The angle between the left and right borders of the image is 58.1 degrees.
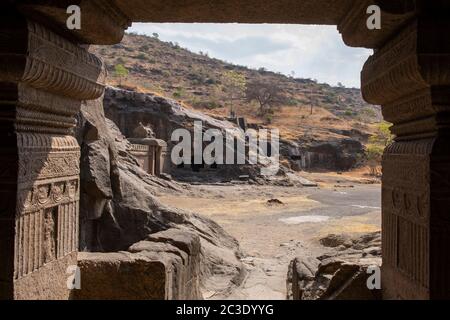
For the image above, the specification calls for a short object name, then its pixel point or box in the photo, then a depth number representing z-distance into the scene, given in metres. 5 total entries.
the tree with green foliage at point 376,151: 38.31
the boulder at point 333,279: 2.97
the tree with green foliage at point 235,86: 63.28
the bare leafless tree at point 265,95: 60.50
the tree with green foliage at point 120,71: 50.19
